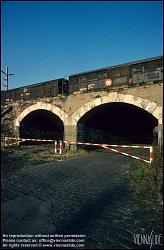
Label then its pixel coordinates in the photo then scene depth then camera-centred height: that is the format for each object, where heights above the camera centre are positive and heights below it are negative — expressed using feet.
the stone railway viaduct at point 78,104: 29.76 +4.40
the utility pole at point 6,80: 92.07 +21.49
